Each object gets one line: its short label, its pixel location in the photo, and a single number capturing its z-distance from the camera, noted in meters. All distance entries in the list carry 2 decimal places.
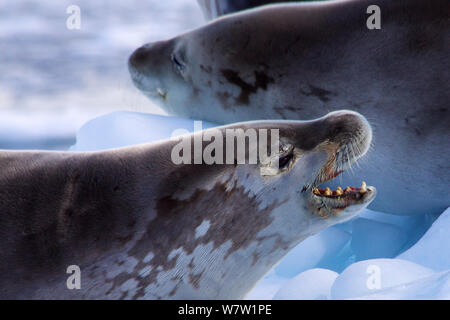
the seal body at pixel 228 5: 6.79
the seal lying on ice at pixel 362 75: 4.37
